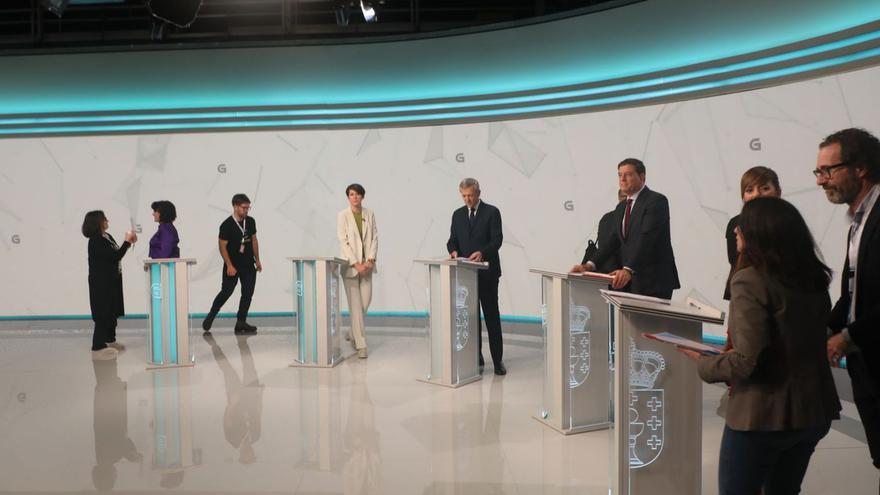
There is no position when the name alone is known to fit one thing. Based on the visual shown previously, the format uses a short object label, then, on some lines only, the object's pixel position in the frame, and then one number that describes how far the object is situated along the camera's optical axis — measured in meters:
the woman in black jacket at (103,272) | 6.74
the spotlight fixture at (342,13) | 7.73
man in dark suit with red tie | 4.25
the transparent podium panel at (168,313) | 6.30
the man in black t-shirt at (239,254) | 7.99
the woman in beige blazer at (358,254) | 6.55
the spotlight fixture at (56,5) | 6.80
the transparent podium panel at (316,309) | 6.16
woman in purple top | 7.15
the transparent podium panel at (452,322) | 5.45
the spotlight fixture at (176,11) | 7.18
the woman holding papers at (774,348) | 2.03
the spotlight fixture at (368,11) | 7.57
